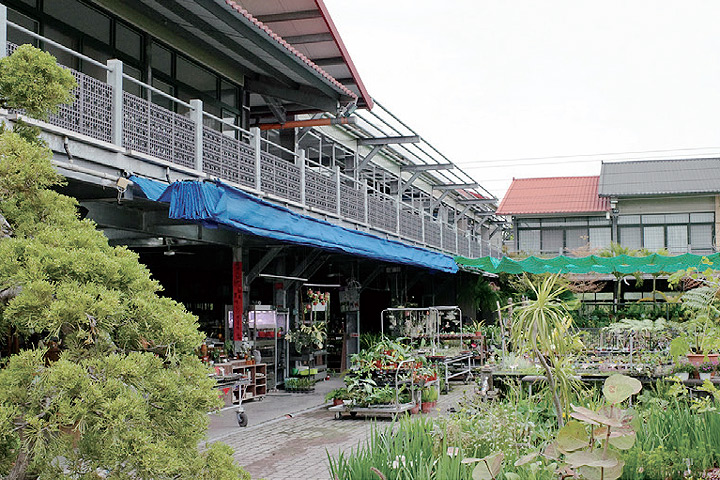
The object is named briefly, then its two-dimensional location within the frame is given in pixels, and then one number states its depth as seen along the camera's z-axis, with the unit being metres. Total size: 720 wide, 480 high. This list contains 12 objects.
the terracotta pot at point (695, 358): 10.82
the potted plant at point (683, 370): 10.88
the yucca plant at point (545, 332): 5.27
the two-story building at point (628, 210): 38.78
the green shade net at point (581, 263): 18.92
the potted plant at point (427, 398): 13.88
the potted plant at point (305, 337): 17.42
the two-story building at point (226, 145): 9.95
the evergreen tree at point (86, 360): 3.21
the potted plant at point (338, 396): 13.58
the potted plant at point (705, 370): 10.63
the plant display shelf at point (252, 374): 14.01
